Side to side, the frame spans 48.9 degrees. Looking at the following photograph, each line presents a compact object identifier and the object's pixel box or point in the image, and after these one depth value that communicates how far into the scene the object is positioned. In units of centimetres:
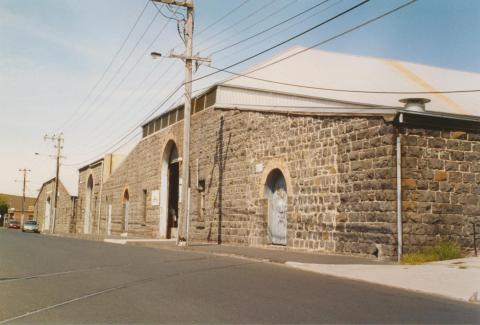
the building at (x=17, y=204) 11579
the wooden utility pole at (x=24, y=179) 8831
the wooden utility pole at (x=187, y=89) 1977
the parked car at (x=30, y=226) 5612
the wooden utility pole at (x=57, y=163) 5344
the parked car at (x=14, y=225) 7500
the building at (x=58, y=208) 5650
